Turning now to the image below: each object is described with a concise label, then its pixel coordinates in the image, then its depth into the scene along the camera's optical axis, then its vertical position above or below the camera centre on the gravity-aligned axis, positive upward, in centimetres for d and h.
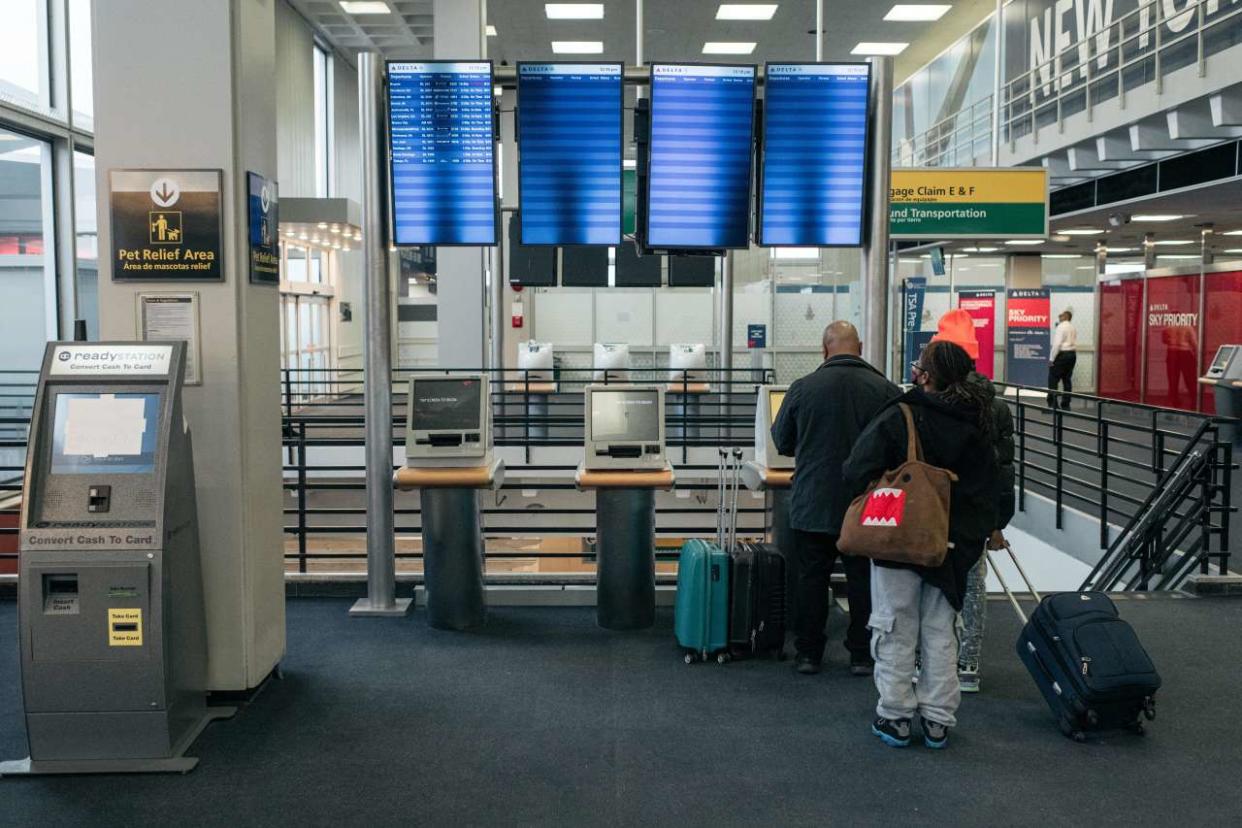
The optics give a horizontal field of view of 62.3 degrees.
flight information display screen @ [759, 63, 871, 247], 523 +101
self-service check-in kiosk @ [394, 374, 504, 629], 515 -87
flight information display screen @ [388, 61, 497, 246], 522 +101
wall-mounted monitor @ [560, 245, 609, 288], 1112 +93
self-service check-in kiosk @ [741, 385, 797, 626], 512 -62
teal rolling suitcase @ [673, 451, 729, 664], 462 -115
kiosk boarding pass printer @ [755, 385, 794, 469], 523 -39
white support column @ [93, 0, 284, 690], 391 +60
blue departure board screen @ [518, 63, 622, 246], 521 +103
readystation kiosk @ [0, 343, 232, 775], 349 -76
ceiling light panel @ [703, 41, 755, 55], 1552 +465
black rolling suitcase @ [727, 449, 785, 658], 466 -114
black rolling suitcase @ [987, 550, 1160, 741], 372 -117
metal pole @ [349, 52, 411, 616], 536 -37
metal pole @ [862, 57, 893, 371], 523 +64
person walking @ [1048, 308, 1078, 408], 1558 -2
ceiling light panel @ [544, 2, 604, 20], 1331 +450
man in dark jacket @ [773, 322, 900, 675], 438 -49
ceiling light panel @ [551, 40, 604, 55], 1530 +462
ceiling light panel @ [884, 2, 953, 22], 1361 +456
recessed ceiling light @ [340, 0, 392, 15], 1431 +490
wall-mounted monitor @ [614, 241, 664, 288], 1145 +92
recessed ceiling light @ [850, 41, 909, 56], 1569 +469
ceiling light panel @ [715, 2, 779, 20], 1331 +449
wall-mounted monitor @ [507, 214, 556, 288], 1120 +94
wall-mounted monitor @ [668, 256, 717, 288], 1102 +88
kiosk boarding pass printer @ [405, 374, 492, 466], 550 -38
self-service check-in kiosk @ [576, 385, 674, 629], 514 -91
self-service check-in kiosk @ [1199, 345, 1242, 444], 1165 -35
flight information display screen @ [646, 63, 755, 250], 520 +100
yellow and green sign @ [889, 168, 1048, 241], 734 +108
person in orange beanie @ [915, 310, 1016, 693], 415 -65
